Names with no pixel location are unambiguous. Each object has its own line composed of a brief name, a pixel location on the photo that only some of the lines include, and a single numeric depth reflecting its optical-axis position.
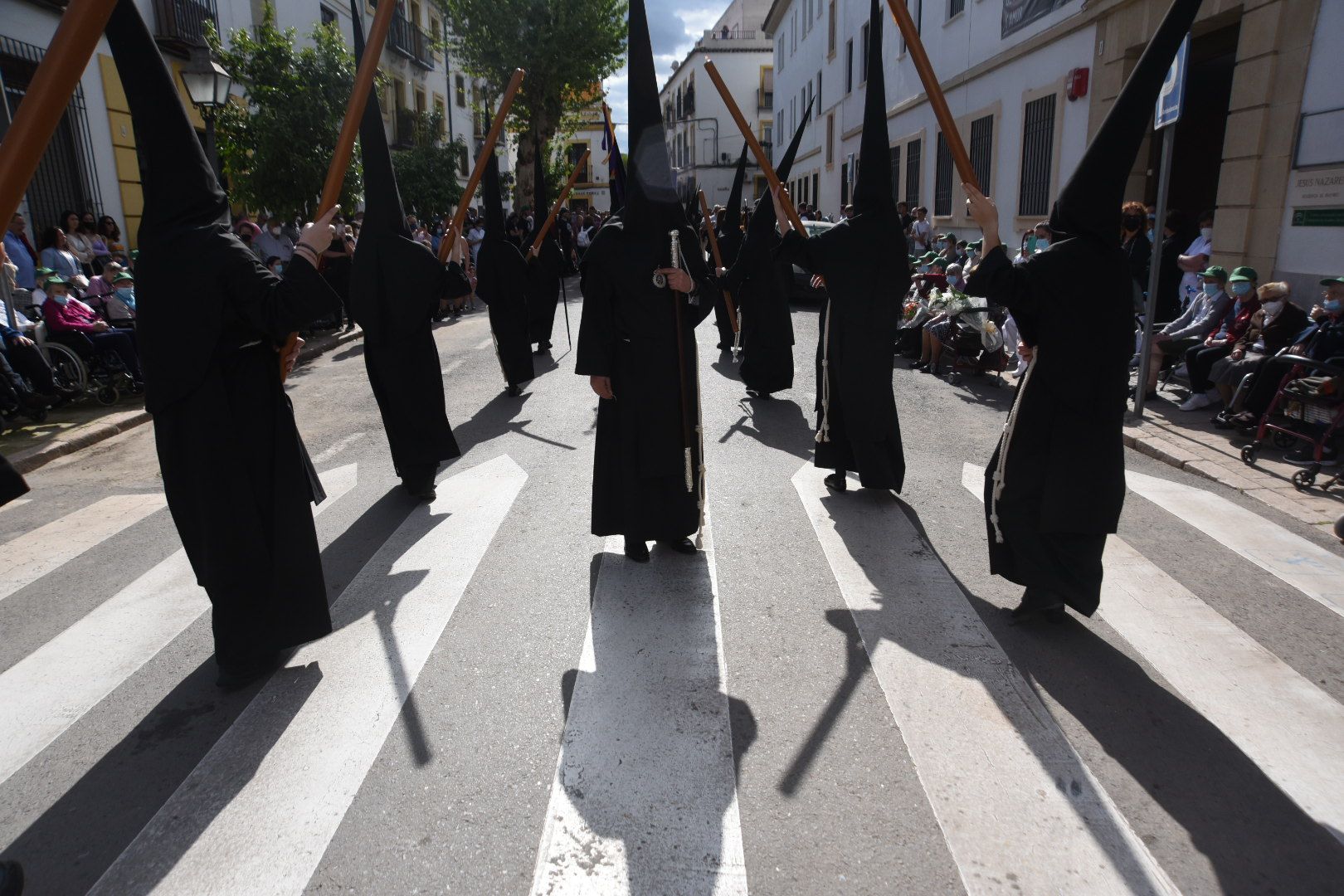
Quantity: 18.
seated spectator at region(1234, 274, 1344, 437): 6.73
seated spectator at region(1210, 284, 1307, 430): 7.49
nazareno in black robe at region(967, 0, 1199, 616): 3.59
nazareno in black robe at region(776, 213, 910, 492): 5.67
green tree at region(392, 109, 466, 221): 21.03
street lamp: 11.44
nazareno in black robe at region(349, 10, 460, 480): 5.97
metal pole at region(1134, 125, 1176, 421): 7.38
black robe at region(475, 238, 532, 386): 9.38
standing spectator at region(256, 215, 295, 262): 14.60
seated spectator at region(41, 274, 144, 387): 9.30
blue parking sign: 7.04
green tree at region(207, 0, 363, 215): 14.30
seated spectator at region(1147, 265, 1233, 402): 8.73
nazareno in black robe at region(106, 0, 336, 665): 3.38
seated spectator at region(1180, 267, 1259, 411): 8.12
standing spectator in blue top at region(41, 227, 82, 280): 10.88
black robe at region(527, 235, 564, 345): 11.37
